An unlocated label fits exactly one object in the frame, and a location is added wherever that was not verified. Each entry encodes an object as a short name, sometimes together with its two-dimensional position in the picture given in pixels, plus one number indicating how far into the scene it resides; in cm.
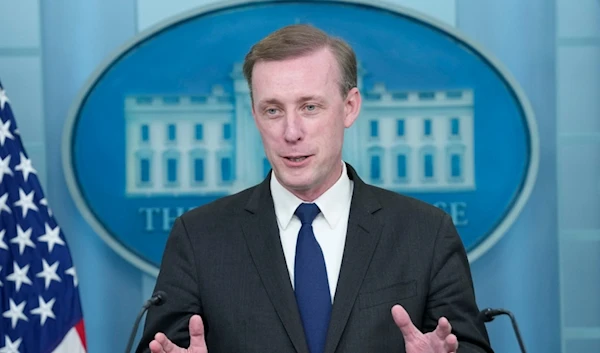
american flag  417
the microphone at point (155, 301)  356
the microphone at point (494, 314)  355
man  359
